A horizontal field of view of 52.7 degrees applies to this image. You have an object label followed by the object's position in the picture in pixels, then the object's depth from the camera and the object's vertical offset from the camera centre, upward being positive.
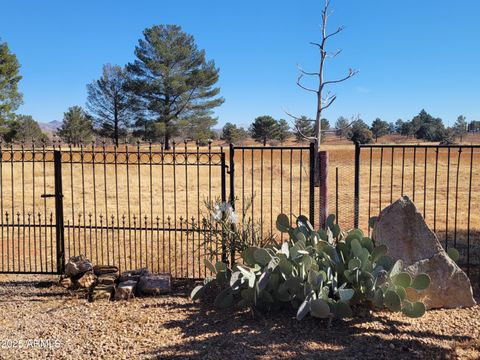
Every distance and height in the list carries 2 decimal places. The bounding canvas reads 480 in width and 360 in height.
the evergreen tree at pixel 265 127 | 62.28 +2.58
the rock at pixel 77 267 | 6.77 -1.70
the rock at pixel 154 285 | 6.35 -1.82
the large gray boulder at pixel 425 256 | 5.50 -1.24
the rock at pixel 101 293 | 6.18 -1.88
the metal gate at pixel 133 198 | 7.30 -1.75
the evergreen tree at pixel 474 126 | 92.04 +4.23
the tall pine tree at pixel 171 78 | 41.69 +6.00
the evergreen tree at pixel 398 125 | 94.80 +4.90
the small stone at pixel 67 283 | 6.71 -1.90
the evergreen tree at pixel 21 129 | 37.81 +1.51
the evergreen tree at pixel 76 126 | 49.76 +2.12
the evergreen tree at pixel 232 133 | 61.62 +1.81
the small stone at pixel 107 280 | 6.49 -1.79
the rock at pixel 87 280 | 6.59 -1.83
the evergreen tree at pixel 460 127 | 78.54 +3.58
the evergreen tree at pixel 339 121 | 93.27 +5.09
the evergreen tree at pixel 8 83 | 36.88 +4.83
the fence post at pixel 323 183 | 6.42 -0.47
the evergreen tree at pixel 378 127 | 79.75 +3.37
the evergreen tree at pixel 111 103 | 45.01 +4.06
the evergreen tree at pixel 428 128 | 67.81 +2.88
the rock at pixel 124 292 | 6.16 -1.85
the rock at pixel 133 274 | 6.55 -1.76
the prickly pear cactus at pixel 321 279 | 4.90 -1.41
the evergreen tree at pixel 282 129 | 62.27 +2.32
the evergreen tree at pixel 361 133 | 56.16 +1.70
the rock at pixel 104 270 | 6.82 -1.74
